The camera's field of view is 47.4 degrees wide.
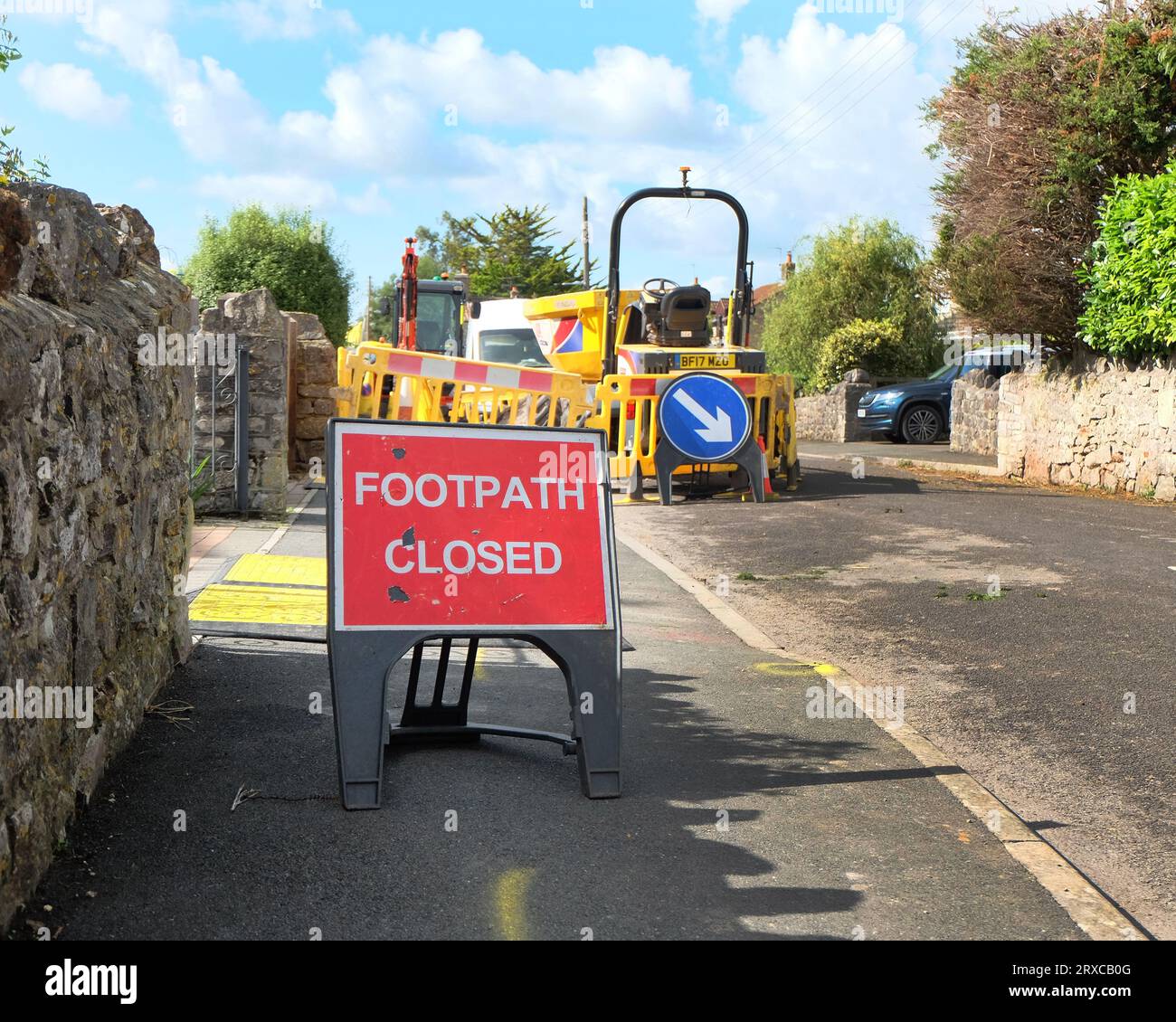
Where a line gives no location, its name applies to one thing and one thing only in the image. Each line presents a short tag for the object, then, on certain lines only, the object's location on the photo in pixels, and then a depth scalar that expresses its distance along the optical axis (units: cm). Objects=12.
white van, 1986
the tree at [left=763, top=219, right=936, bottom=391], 3694
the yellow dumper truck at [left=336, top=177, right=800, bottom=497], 1548
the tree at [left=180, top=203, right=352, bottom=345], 2666
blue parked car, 2728
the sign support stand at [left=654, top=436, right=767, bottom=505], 1536
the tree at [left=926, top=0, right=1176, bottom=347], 1599
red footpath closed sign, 471
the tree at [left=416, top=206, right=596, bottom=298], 5853
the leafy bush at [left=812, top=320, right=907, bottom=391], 3409
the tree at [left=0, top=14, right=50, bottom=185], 636
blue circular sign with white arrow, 1509
